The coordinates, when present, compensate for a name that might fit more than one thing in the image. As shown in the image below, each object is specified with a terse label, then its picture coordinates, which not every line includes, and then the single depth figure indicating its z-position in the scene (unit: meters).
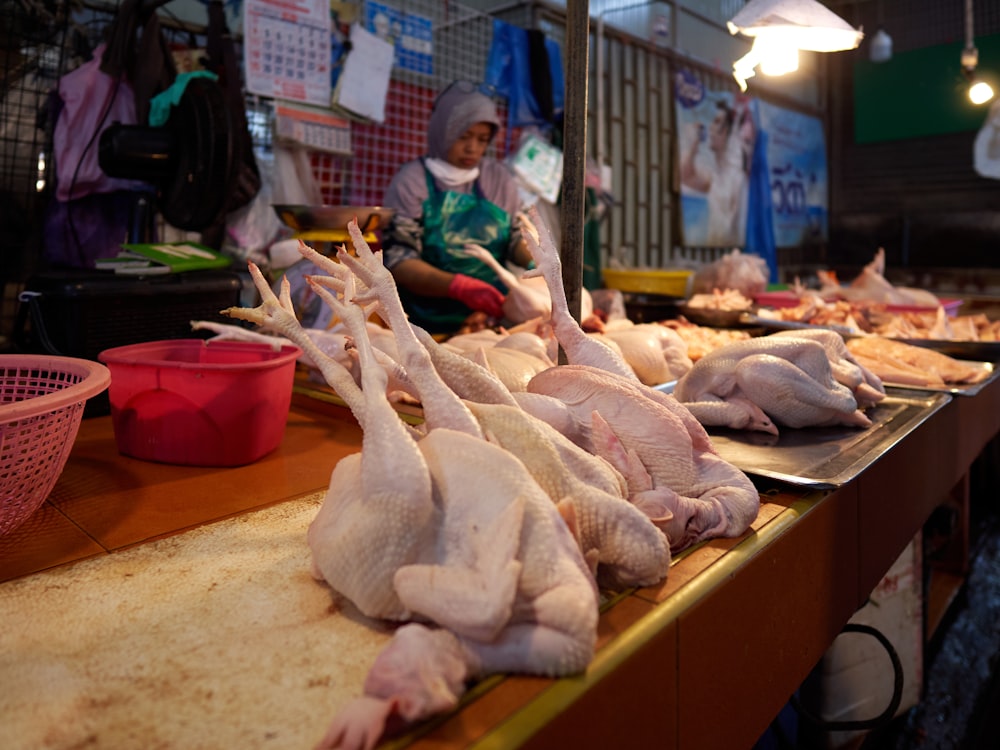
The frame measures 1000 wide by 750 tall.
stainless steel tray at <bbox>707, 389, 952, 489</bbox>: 1.45
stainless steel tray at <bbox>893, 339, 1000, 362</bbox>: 2.88
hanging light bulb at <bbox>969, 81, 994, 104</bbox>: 5.52
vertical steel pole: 1.49
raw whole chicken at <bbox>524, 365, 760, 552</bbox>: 1.13
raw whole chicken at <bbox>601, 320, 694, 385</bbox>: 2.30
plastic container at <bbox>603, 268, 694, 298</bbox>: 4.46
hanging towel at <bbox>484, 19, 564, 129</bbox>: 5.56
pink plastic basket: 1.01
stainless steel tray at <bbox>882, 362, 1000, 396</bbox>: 2.31
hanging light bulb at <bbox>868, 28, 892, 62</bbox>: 8.26
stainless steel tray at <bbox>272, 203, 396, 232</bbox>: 2.86
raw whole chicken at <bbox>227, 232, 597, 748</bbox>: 0.74
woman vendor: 4.06
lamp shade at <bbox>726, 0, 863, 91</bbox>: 1.95
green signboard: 8.54
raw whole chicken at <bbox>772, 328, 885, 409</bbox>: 2.01
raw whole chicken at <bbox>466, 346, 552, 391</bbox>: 1.82
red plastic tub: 1.54
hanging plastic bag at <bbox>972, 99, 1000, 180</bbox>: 7.79
